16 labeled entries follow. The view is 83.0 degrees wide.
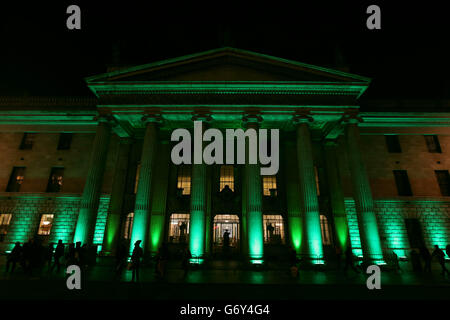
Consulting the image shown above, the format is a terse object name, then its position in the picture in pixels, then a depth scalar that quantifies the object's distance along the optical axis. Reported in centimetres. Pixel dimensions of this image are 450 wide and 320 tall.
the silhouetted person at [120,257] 1305
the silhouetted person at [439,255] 1380
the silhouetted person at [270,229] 2306
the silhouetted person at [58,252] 1439
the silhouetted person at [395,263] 1683
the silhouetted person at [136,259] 1126
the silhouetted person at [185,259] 1351
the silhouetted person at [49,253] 1507
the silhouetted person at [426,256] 1487
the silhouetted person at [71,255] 1425
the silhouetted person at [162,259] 1252
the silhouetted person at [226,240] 2228
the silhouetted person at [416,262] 1605
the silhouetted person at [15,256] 1306
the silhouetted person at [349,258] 1536
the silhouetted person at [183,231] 2288
